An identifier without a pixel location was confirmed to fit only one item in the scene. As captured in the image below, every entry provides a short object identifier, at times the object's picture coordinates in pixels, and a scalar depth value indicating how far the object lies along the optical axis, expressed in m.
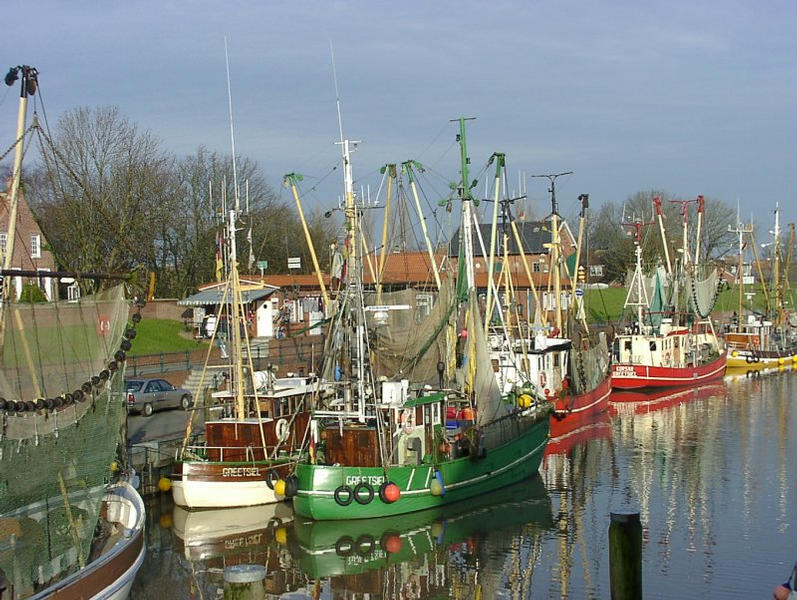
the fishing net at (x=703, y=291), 67.19
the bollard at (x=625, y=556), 15.38
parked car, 39.44
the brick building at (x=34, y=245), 55.78
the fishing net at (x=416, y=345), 34.31
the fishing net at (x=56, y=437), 16.56
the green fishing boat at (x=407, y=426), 27.50
